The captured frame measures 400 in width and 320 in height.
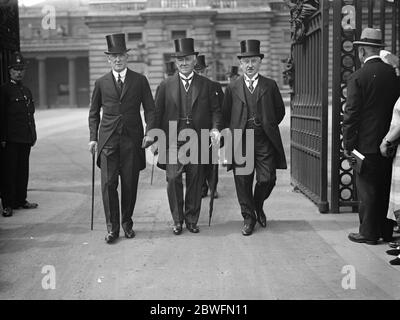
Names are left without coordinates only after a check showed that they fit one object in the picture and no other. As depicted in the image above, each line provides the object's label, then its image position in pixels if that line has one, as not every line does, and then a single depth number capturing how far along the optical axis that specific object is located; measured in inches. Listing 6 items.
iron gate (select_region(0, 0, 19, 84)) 371.6
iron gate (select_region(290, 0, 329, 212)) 326.0
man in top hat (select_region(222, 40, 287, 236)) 284.0
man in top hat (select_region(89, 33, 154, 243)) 272.1
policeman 338.6
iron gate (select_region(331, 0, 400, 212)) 315.6
